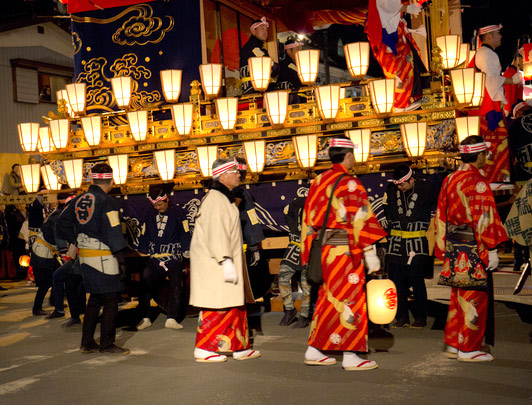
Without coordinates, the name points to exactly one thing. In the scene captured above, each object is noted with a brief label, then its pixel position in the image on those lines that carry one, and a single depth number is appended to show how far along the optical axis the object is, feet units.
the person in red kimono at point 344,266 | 18.49
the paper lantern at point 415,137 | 28.09
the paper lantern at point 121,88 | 35.01
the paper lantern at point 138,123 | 33.22
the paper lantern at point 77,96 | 36.27
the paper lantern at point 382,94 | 28.22
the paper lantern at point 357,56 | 30.01
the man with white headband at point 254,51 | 35.12
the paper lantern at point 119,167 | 33.63
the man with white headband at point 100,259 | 22.77
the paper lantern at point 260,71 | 31.86
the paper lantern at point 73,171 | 34.60
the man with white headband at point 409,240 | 25.48
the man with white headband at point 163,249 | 28.48
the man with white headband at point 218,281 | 20.44
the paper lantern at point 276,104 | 30.19
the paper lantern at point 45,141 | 36.60
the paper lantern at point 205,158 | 31.76
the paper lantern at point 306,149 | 29.43
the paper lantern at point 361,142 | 28.84
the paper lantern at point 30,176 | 41.01
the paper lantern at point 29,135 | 37.99
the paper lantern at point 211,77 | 32.22
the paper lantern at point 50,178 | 36.91
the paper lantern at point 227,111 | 30.96
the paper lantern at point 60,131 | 34.96
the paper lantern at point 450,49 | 32.89
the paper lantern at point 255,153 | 30.22
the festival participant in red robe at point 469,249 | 19.08
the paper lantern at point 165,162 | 32.32
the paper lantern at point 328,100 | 29.25
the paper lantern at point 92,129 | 34.30
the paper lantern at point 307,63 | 30.78
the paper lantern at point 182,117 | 32.12
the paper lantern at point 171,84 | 33.78
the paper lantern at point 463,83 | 28.02
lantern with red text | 19.39
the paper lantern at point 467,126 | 27.66
